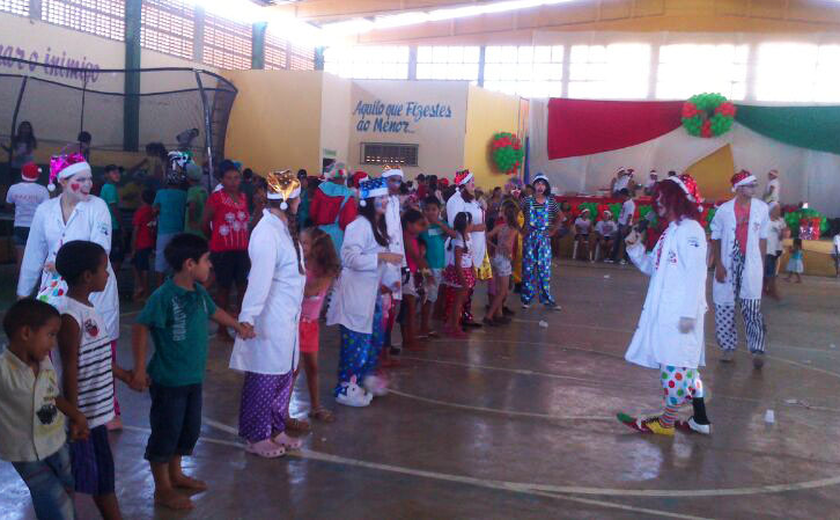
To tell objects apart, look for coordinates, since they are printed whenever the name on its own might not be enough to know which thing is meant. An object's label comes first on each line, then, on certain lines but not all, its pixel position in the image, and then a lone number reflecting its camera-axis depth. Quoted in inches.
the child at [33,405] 124.0
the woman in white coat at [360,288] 241.9
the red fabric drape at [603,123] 973.8
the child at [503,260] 401.4
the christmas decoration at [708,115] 930.7
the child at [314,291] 224.7
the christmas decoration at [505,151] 879.7
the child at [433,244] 351.6
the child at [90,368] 144.9
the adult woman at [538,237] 449.4
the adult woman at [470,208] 373.7
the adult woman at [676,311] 225.0
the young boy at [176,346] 160.4
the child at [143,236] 415.8
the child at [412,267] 308.5
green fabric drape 920.5
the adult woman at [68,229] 196.4
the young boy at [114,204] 390.4
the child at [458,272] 361.4
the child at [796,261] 701.9
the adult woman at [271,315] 185.3
